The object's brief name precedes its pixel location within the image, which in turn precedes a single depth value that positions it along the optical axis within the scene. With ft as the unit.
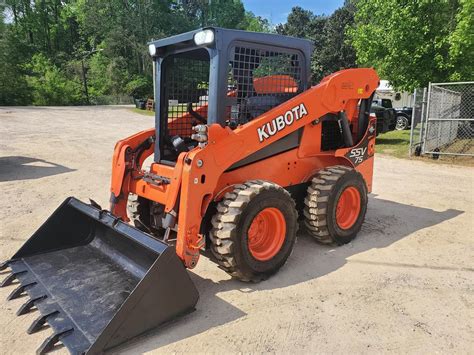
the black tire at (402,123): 61.72
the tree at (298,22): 166.93
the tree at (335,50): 141.79
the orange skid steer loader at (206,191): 10.39
